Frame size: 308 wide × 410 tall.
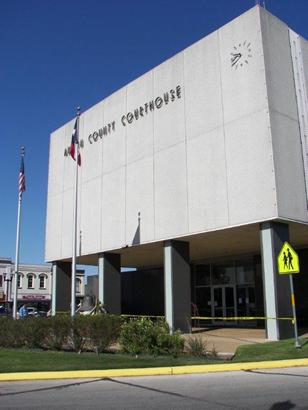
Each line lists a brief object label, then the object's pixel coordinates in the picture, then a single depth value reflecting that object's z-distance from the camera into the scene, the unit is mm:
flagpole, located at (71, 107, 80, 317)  22281
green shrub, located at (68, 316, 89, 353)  15805
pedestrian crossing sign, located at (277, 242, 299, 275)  16562
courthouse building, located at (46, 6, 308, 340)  21203
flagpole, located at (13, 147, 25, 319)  29275
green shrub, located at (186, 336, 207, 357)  15789
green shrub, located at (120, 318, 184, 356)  15461
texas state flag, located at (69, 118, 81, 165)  24803
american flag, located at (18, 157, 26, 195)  29552
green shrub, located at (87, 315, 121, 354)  15625
